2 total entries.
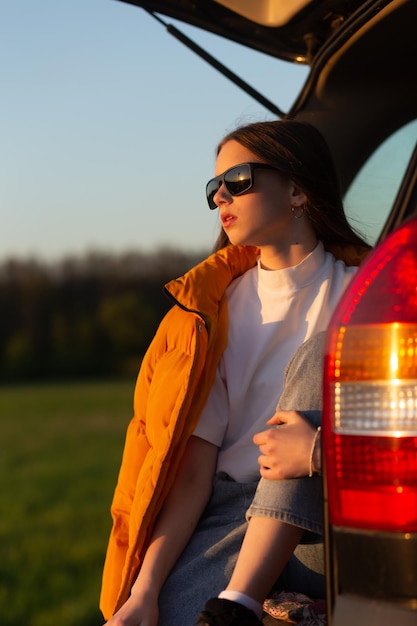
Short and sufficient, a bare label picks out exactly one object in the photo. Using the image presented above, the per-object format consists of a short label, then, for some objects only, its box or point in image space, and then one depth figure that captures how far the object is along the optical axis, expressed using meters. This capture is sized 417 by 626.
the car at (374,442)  2.05
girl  2.62
